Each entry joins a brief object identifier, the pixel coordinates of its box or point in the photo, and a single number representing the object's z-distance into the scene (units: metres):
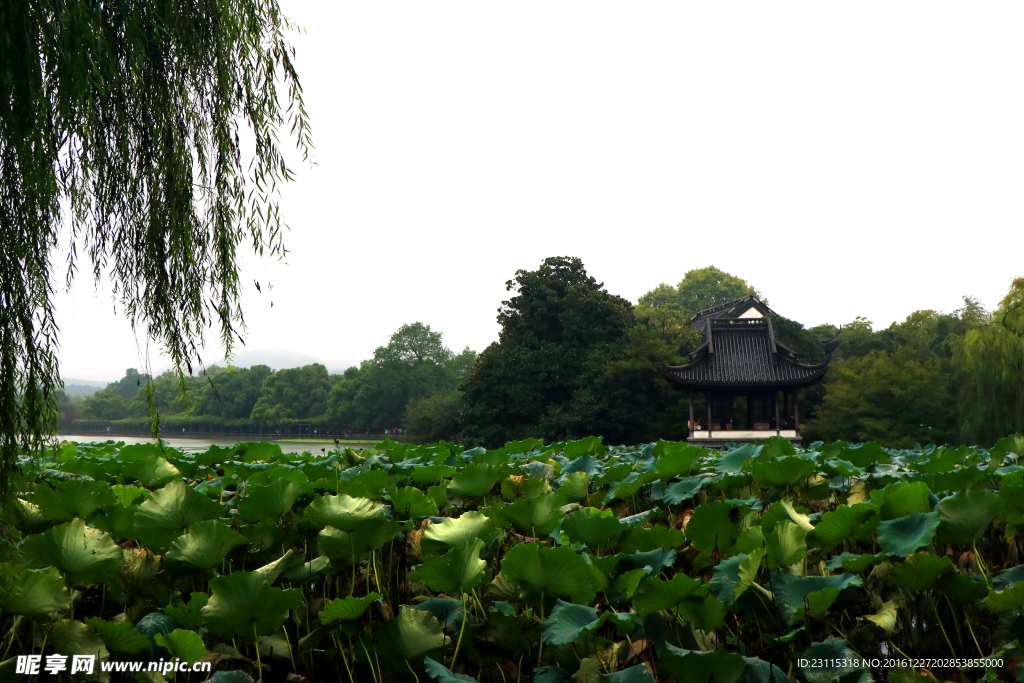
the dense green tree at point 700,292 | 43.97
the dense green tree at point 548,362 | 19.84
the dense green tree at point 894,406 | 16.41
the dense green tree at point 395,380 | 40.88
